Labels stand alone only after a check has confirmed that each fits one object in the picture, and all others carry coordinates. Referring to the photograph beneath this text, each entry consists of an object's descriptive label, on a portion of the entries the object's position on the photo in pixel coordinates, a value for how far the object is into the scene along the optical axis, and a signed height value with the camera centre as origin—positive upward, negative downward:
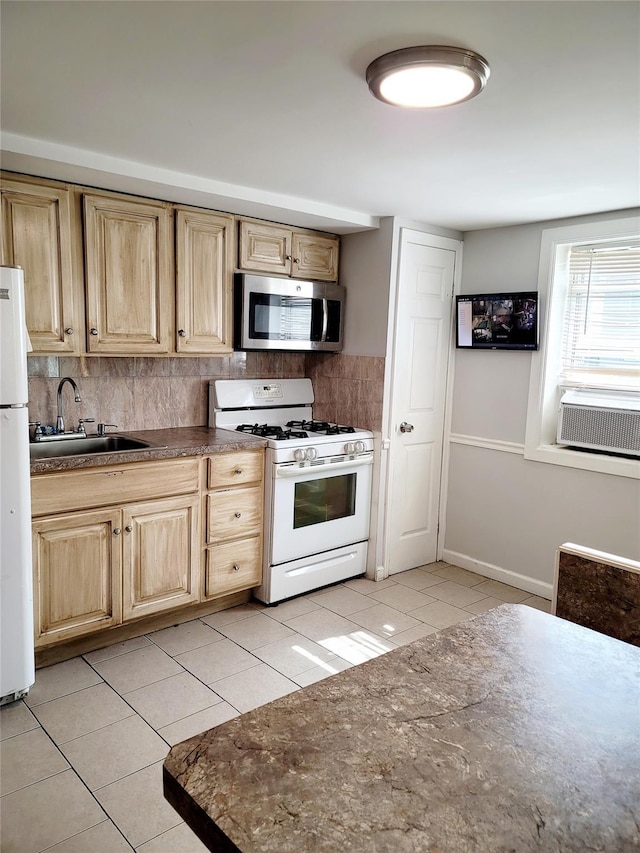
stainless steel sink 3.04 -0.57
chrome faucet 3.10 -0.43
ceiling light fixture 1.63 +0.76
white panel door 3.87 -0.33
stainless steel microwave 3.54 +0.17
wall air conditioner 3.37 -0.38
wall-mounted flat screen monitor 3.71 +0.18
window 3.40 +0.15
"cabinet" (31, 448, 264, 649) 2.69 -0.98
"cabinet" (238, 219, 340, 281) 3.57 +0.56
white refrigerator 2.30 -0.66
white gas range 3.45 -0.84
